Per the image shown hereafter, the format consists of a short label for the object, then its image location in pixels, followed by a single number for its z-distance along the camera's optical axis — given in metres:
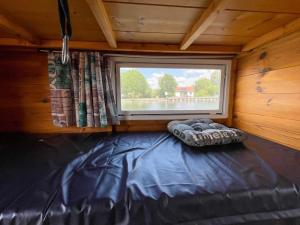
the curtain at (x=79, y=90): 1.38
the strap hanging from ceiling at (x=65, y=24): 0.66
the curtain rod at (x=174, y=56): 1.52
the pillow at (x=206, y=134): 1.13
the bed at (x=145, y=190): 0.59
